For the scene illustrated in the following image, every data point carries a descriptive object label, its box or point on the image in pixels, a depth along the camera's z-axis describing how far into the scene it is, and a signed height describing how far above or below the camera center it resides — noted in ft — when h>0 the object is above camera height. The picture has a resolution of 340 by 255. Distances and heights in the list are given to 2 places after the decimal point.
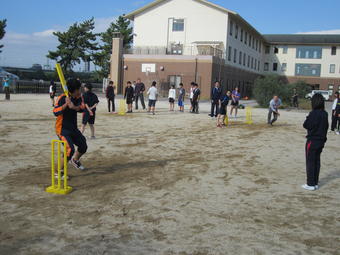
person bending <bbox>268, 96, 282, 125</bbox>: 47.52 -1.05
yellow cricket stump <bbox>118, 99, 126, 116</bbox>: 57.82 -2.96
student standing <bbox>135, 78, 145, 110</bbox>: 65.67 +0.59
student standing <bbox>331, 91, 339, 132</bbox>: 42.42 -2.04
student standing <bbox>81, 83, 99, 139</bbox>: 32.17 -1.13
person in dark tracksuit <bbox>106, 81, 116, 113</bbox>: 56.95 -0.19
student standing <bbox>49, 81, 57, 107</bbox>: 64.38 +0.10
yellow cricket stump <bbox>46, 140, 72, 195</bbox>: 17.21 -5.05
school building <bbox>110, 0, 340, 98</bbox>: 115.55 +17.78
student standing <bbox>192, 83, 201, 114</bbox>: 60.23 -0.31
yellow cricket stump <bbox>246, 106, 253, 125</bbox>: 51.20 -3.57
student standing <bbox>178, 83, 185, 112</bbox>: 65.30 -0.72
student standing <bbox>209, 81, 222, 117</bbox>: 49.41 +0.18
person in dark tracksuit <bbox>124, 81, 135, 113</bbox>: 58.18 -0.23
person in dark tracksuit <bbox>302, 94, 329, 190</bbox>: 19.36 -2.48
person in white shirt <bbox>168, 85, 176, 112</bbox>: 66.03 -0.41
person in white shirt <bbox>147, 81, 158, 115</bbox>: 57.53 -0.24
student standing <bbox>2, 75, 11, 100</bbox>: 74.64 -1.05
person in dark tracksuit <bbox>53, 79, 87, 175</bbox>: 18.43 -1.47
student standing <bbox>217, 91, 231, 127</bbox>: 44.17 -1.63
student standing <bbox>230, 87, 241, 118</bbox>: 55.26 -0.19
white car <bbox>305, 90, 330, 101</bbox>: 159.04 +3.12
